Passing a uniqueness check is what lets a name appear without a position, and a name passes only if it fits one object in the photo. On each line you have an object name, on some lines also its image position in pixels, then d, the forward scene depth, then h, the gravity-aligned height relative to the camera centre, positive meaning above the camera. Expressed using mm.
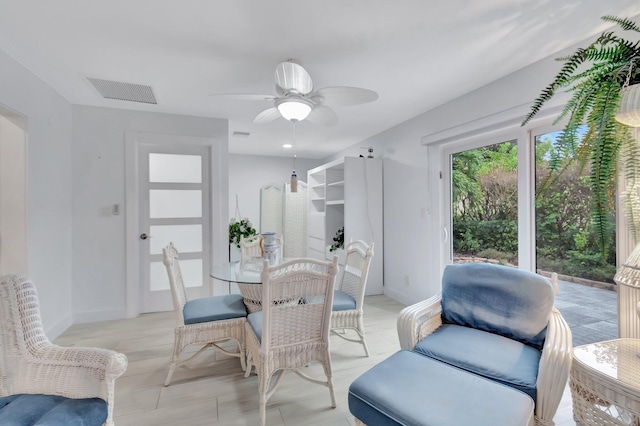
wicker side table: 1181 -697
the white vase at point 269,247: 2705 -308
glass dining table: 2182 -486
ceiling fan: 1955 +794
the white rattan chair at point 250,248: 3340 -398
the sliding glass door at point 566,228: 2119 -125
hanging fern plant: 1267 +382
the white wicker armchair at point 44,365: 1233 -626
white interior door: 3479 -34
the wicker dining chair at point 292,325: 1636 -644
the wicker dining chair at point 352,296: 2309 -688
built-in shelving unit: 4141 +117
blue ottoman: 1090 -734
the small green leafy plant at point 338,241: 4461 -426
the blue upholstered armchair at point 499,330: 1285 -654
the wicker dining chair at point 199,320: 2041 -752
